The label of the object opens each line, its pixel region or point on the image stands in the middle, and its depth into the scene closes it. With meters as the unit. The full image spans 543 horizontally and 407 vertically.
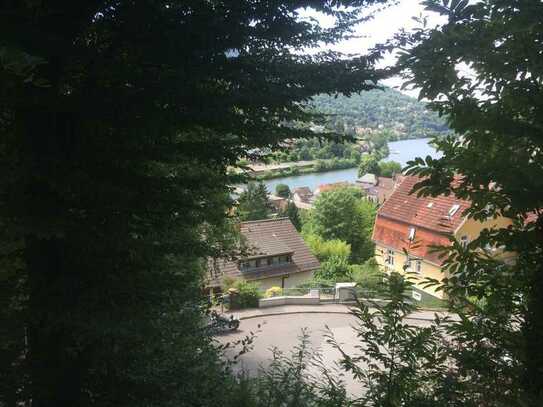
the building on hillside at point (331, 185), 32.86
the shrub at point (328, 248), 24.80
